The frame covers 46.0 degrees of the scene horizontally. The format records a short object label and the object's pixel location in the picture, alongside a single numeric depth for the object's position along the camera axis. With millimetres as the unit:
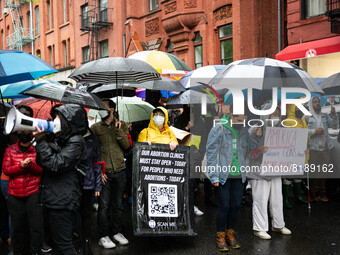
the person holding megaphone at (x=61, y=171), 4176
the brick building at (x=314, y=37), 13711
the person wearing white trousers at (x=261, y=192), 6410
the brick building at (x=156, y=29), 18078
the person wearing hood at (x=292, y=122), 7715
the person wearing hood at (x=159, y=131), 6152
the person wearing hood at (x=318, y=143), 8719
